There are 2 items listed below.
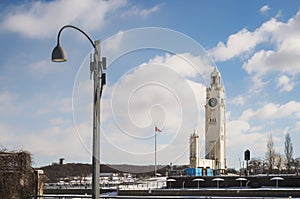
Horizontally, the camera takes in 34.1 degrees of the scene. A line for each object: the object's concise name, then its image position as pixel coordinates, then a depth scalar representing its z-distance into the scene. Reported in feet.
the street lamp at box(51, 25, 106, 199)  43.73
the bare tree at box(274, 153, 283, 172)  286.83
